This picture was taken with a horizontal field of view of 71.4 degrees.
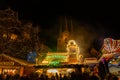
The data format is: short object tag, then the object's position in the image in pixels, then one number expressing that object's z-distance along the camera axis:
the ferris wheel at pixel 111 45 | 10.42
